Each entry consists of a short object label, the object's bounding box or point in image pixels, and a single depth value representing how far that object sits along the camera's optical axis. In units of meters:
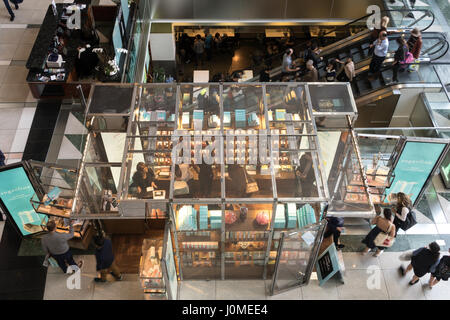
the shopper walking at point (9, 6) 12.98
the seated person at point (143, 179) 7.00
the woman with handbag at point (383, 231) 7.78
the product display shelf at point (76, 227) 8.04
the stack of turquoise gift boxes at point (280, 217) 7.10
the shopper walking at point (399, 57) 10.68
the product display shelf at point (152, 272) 7.05
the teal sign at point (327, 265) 7.55
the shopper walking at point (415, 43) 10.57
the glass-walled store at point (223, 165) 6.96
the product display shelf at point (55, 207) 7.80
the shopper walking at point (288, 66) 11.59
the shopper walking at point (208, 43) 14.35
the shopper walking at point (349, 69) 10.88
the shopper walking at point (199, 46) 14.24
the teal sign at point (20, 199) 7.43
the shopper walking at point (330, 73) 11.42
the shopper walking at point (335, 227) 8.14
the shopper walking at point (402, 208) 7.92
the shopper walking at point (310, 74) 10.88
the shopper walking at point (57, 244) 7.38
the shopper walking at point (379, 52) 10.65
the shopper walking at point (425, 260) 7.29
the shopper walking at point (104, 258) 7.41
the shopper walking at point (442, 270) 7.30
